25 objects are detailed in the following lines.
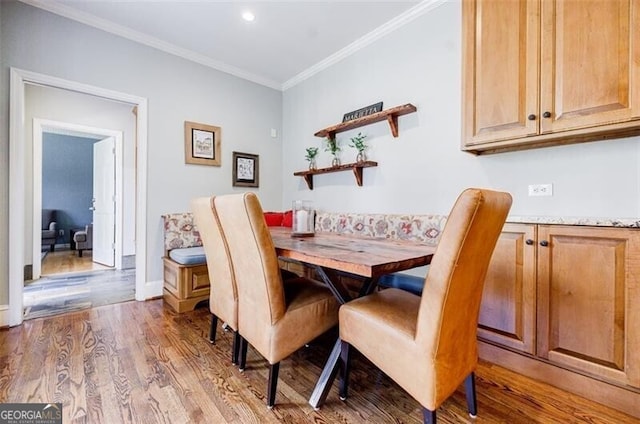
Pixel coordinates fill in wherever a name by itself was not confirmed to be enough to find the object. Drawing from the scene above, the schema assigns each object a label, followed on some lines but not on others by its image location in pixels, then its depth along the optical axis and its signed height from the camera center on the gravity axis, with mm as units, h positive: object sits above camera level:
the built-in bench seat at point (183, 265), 2639 -512
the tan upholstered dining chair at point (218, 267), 1669 -350
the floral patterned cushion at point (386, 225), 2289 -127
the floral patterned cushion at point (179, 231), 2988 -226
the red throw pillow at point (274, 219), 3578 -106
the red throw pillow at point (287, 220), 3475 -113
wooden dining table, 1170 -200
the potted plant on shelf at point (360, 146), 2951 +652
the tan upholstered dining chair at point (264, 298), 1313 -454
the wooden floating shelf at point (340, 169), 2885 +448
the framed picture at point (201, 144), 3240 +756
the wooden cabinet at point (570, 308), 1342 -495
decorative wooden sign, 2812 +988
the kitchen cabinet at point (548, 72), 1393 +754
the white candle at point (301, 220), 2078 -68
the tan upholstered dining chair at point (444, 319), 906 -422
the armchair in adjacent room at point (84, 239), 5320 -548
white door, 4383 +101
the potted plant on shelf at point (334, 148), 3254 +696
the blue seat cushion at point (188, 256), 2631 -424
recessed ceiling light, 2543 +1705
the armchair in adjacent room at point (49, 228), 5531 -379
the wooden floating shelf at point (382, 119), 2525 +870
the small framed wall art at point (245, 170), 3643 +513
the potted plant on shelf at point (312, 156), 3523 +659
